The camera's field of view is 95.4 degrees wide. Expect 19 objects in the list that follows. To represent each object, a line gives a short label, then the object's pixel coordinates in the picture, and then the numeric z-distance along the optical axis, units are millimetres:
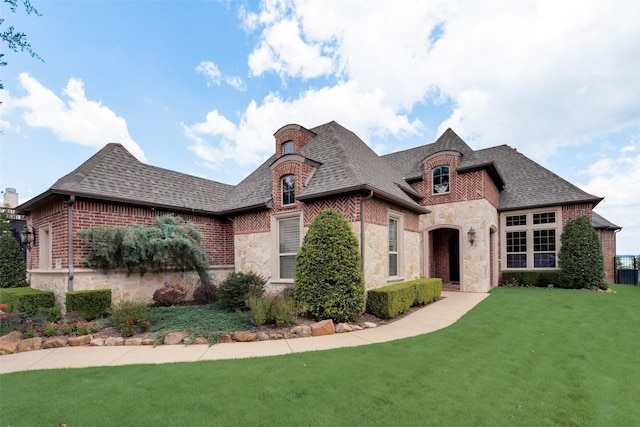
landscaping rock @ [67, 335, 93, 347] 5797
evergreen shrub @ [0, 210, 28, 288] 11234
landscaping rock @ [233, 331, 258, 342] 5852
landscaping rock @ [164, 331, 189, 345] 5773
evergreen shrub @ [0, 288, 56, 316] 7629
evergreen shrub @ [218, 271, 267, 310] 7828
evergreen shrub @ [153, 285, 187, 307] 8656
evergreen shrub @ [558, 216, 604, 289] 12617
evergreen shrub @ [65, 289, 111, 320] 7137
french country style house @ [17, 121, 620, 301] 8266
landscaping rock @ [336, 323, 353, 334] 6550
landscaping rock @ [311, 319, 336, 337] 6348
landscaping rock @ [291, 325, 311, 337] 6254
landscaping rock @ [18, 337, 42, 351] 5574
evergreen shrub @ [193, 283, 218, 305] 9289
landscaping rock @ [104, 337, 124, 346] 5781
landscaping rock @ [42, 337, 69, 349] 5715
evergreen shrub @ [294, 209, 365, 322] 7051
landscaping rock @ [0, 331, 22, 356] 5410
